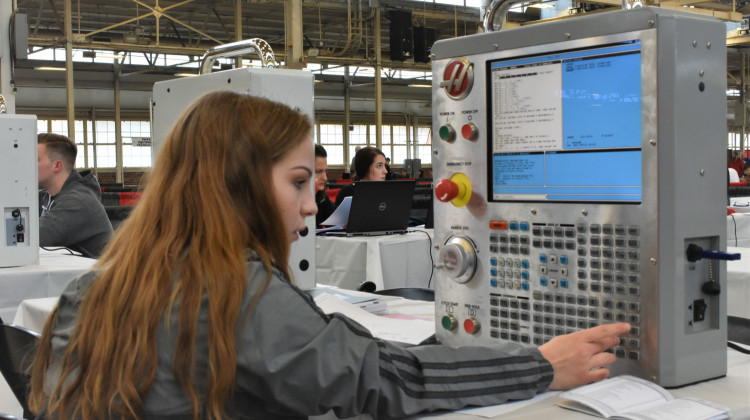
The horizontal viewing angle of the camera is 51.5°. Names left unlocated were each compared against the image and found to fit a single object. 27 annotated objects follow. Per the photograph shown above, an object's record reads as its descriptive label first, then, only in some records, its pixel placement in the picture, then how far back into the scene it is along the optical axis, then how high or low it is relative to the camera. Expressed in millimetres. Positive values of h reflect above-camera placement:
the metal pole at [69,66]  10282 +1680
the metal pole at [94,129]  15750 +1243
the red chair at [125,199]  7536 -90
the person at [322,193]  5043 -38
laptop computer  4160 -120
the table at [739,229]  4438 -283
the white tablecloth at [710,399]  973 -285
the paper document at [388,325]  1403 -269
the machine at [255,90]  2098 +279
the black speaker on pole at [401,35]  11008 +2155
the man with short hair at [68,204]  3619 -62
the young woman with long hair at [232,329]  864 -161
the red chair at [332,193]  8382 -65
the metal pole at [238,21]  11612 +2535
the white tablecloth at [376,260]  4066 -397
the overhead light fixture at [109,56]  12920 +2237
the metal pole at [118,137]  15500 +1057
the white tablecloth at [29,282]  2832 -338
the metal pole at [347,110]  17969 +1798
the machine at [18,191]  3010 +1
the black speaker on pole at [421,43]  11350 +2123
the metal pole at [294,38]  8344 +1664
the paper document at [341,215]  4336 -158
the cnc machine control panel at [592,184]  1037 -1
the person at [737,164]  13705 +316
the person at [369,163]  5695 +172
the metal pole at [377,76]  13062 +1926
